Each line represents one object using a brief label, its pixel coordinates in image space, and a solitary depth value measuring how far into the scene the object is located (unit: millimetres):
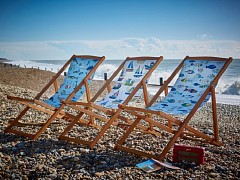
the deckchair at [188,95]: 2985
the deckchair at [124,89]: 3345
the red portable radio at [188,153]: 2795
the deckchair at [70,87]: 3498
